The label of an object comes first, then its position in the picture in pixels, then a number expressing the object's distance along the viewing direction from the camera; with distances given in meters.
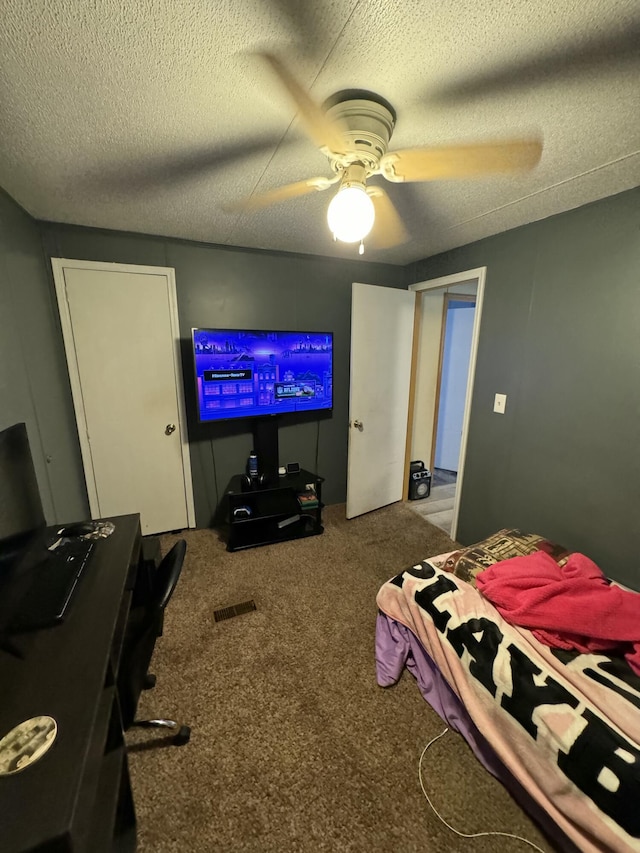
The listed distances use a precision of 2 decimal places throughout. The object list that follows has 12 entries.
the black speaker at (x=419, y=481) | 3.51
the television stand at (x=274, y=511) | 2.59
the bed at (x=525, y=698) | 0.93
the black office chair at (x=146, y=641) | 1.13
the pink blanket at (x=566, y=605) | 1.24
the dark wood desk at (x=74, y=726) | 0.63
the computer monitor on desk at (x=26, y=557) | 1.08
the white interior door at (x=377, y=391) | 2.79
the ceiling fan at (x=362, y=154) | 1.05
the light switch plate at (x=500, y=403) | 2.32
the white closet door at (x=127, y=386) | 2.31
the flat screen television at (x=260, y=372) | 2.43
